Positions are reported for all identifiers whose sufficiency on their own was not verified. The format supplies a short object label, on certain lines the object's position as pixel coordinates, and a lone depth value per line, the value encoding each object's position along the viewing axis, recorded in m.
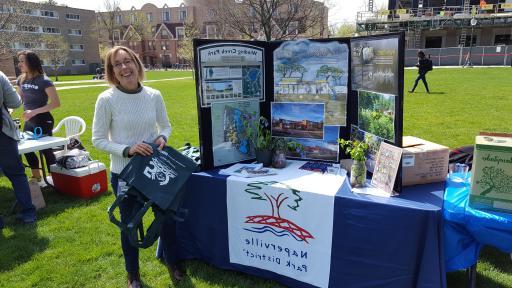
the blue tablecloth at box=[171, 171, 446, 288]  1.92
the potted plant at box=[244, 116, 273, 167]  2.83
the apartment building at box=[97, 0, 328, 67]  58.50
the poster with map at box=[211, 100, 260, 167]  2.76
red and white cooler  4.35
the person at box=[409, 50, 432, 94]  12.09
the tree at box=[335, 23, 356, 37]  42.16
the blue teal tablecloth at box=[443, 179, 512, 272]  1.82
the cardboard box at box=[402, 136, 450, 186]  2.31
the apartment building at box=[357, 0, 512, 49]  36.34
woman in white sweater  2.27
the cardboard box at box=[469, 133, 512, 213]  1.80
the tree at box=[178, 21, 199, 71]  34.88
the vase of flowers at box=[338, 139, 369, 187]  2.30
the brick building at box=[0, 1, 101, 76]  40.63
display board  2.53
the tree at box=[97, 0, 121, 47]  56.18
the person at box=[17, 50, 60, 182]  4.16
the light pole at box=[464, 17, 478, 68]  28.00
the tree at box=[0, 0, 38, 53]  21.67
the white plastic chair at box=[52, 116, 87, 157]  5.10
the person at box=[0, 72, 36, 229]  3.27
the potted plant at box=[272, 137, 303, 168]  2.77
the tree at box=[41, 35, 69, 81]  38.47
